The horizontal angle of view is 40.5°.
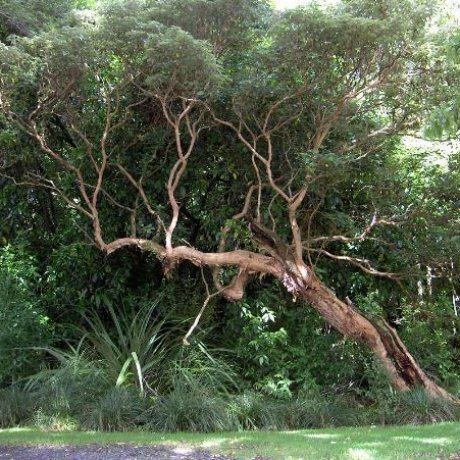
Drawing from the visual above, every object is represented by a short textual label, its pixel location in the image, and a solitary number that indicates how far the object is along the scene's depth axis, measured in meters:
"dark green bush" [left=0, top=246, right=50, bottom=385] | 9.28
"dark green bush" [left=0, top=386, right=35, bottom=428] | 8.37
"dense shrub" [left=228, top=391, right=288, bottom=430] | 8.28
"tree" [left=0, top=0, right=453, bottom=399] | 8.54
